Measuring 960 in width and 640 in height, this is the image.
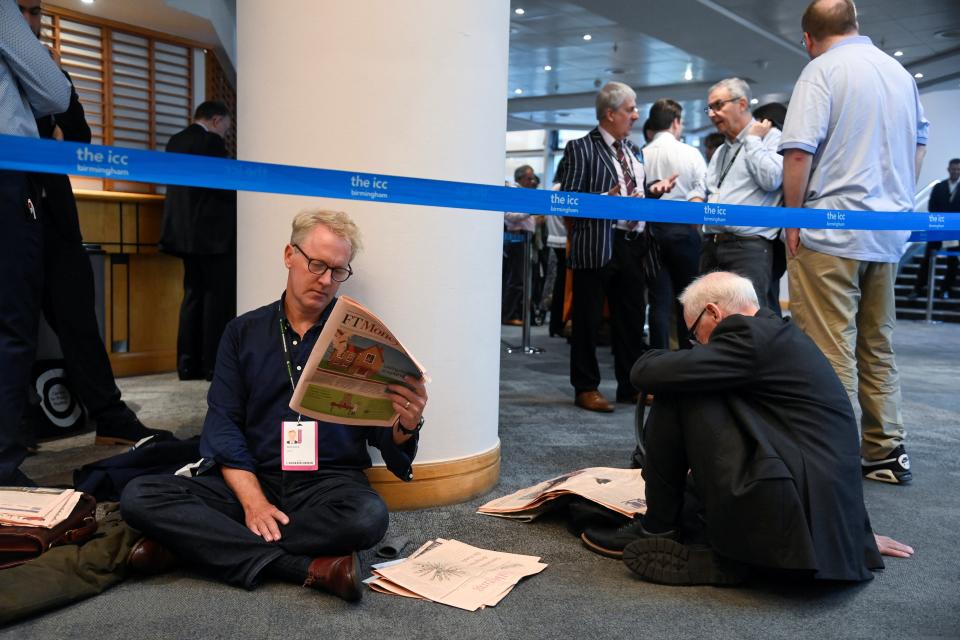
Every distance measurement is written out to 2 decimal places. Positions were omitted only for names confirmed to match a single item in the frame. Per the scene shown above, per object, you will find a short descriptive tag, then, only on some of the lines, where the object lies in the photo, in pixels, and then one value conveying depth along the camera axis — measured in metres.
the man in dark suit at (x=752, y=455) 1.99
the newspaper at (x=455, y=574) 2.01
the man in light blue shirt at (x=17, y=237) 2.58
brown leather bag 2.00
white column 2.53
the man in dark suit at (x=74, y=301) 3.09
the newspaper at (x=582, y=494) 2.52
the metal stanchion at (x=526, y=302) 6.59
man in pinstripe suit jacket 4.36
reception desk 4.96
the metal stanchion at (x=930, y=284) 10.33
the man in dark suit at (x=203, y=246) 4.91
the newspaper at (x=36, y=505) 2.05
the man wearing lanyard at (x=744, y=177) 3.55
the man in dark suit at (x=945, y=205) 11.57
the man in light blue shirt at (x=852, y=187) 3.02
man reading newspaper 2.02
